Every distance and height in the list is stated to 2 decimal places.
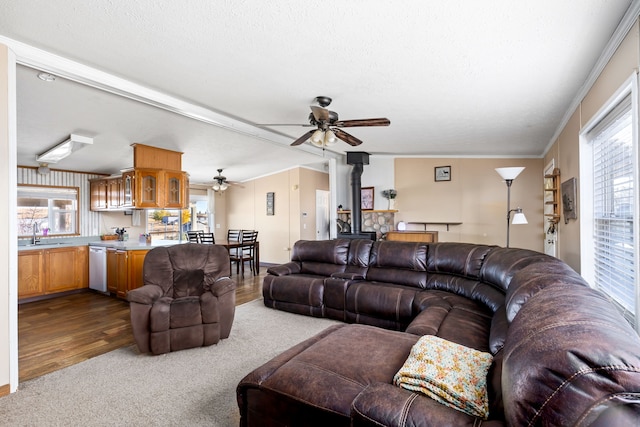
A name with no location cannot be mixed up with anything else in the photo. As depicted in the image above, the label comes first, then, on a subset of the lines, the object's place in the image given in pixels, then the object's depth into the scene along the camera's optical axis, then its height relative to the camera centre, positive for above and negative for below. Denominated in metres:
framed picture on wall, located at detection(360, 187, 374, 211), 6.53 +0.33
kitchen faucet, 5.07 -0.31
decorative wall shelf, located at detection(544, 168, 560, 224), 3.69 +0.24
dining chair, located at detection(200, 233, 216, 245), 6.86 -0.52
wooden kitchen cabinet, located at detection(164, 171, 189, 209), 4.99 +0.44
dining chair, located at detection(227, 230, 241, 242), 7.83 -0.52
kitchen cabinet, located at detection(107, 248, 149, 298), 4.58 -0.81
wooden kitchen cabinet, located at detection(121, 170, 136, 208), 4.70 +0.43
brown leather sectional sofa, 0.67 -0.67
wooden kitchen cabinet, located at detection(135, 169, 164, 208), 4.66 +0.43
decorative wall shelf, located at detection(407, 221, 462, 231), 6.05 -0.20
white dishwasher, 5.00 -0.85
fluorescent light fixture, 3.94 +0.93
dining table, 6.38 -0.69
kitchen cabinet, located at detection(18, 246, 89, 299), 4.54 -0.83
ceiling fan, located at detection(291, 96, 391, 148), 3.12 +0.94
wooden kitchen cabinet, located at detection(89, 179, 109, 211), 5.65 +0.43
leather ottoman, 1.36 -0.79
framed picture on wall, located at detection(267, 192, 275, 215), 8.21 +0.33
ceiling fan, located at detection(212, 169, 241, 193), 7.18 +0.77
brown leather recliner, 2.75 -0.81
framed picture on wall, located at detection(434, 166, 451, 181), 6.10 +0.80
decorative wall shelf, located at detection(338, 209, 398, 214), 6.19 +0.07
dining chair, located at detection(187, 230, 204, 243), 7.11 -0.47
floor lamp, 3.82 +0.49
